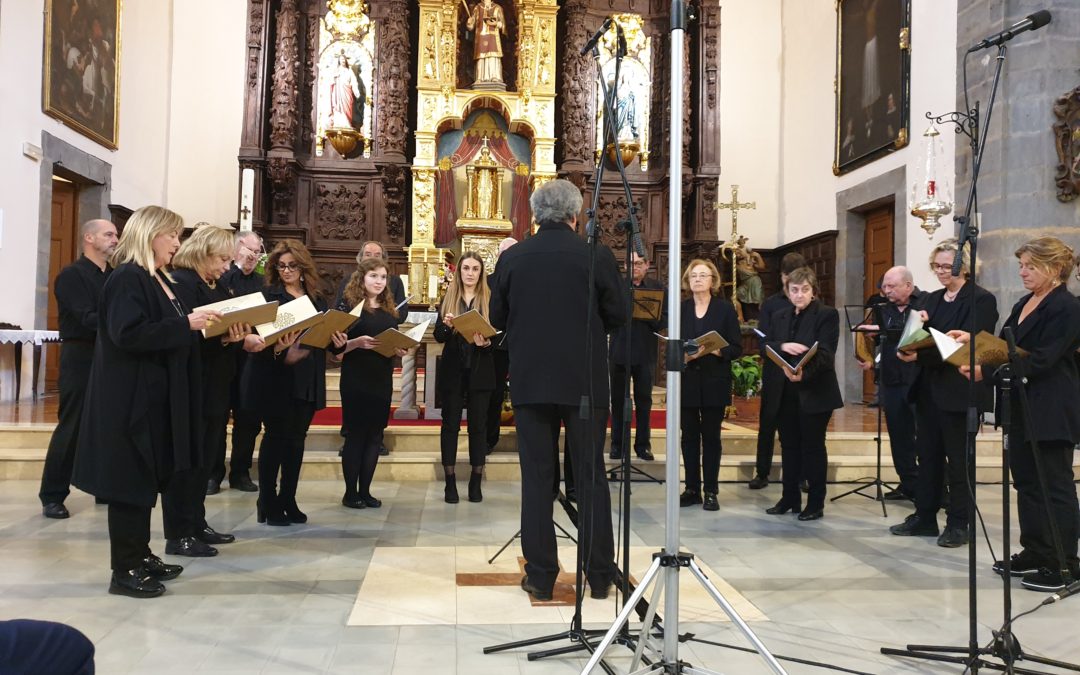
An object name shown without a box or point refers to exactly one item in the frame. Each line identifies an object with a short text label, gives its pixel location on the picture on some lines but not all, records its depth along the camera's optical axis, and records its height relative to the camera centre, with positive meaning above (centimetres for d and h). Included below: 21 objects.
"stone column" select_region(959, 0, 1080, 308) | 740 +195
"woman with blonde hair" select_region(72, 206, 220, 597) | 319 -20
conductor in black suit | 324 +0
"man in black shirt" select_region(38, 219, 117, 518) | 448 +3
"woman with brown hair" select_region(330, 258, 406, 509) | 486 -12
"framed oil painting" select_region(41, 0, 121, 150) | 923 +338
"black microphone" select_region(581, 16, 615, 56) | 252 +105
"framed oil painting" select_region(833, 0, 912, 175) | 955 +347
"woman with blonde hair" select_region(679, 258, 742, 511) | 523 -16
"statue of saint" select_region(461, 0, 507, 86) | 1218 +467
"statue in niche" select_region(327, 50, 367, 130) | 1220 +383
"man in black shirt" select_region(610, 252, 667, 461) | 587 -11
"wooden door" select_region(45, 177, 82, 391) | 982 +133
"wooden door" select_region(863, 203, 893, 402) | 1027 +137
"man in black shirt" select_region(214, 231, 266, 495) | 513 -43
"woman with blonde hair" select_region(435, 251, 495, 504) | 524 -13
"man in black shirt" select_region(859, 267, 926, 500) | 541 -19
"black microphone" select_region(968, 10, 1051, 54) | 275 +112
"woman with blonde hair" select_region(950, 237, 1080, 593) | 360 -23
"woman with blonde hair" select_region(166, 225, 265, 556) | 379 -5
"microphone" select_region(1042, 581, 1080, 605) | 320 -93
